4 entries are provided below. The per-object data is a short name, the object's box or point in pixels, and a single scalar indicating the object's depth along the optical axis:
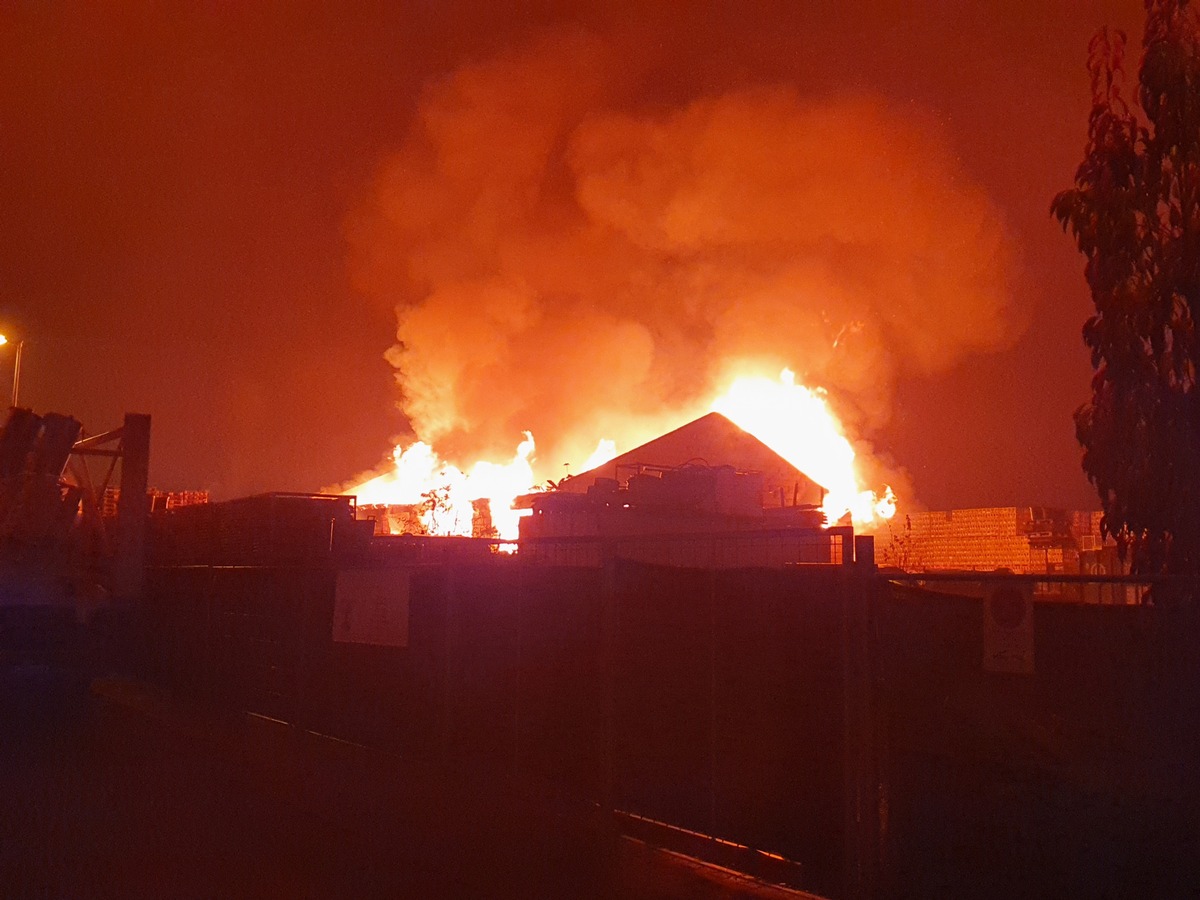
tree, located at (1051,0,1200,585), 9.19
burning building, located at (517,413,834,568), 23.20
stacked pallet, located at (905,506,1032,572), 36.97
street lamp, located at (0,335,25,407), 26.48
